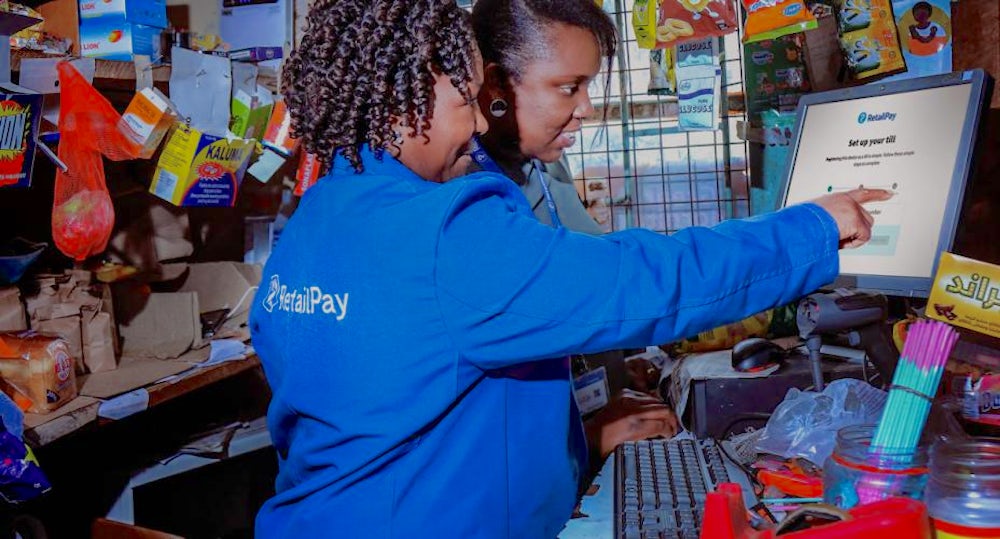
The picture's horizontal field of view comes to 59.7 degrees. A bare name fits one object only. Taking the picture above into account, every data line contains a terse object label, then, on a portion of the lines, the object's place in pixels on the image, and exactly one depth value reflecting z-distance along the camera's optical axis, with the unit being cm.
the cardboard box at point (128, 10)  219
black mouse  163
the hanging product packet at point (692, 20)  196
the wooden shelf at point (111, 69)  188
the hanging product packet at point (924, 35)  176
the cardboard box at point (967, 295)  125
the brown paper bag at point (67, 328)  188
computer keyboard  116
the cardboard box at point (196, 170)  203
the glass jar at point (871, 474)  99
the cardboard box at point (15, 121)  163
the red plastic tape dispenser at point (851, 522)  84
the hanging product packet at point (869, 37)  181
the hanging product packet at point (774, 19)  177
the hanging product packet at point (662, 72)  222
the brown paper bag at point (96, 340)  197
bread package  165
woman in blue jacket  92
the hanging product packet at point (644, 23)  201
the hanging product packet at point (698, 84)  213
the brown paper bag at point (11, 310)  179
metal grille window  270
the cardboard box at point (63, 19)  222
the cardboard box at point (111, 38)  220
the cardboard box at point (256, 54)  248
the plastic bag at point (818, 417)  135
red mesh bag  182
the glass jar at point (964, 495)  89
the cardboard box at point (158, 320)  218
